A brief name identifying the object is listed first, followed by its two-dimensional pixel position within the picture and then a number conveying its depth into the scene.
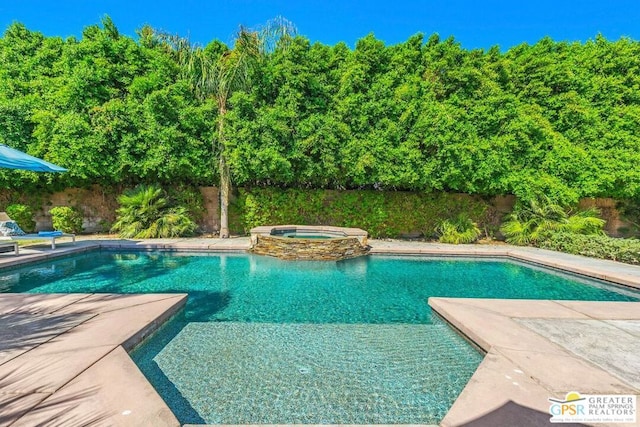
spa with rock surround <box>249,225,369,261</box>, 8.61
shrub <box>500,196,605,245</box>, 11.00
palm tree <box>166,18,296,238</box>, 11.41
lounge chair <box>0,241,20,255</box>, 7.53
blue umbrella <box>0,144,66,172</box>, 7.38
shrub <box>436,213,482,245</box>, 12.07
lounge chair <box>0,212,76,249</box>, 8.16
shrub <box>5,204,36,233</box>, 11.01
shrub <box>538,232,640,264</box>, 8.38
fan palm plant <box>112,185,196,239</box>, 11.20
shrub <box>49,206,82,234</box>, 11.05
